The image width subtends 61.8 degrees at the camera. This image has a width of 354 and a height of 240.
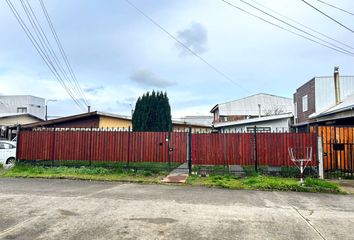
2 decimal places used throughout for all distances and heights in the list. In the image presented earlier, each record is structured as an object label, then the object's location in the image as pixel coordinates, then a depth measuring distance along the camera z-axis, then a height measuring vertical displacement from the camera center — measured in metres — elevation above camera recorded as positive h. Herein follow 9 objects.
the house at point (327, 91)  24.78 +4.17
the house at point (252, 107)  45.19 +5.27
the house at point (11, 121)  29.42 +2.11
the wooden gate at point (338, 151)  12.50 -0.45
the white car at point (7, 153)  15.90 -0.75
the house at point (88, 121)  22.88 +1.46
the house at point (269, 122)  25.67 +1.60
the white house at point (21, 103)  54.16 +6.82
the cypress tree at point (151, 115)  19.88 +1.68
